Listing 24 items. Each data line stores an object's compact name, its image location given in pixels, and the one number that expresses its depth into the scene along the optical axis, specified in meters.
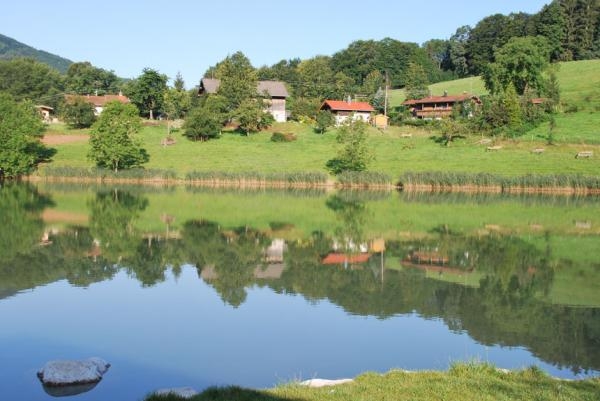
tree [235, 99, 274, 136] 80.50
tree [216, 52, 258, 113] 84.94
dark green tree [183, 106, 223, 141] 77.56
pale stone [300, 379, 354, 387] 9.98
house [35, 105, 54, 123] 95.43
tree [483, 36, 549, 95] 88.56
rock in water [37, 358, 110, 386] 11.02
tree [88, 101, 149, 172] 64.12
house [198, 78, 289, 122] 93.69
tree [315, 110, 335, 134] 80.38
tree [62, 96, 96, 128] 82.62
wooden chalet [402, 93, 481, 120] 89.60
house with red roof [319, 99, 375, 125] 93.00
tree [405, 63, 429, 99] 102.38
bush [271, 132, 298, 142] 77.81
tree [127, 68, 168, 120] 89.69
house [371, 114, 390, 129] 86.44
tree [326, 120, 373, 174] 62.34
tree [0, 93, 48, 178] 62.81
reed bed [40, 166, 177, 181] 62.72
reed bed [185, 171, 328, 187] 61.47
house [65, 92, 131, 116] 105.00
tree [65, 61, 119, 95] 126.75
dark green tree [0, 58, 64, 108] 120.94
